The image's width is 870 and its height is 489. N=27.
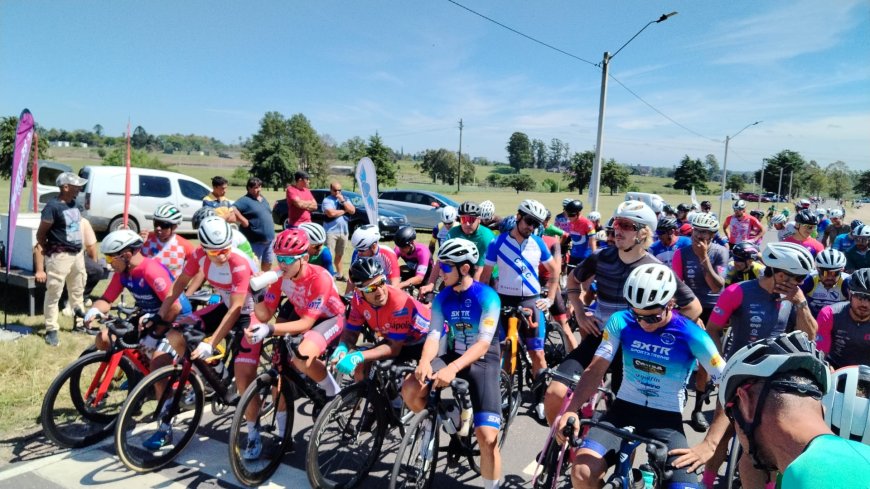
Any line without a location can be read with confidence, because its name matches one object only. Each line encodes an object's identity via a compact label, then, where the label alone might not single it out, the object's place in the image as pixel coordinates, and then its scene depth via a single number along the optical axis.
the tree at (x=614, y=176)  87.69
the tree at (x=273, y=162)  59.38
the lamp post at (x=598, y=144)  14.19
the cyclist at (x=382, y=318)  4.02
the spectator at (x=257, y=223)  9.06
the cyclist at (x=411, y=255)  7.02
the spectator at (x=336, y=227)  10.30
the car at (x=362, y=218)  18.14
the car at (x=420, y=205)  21.67
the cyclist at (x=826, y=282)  5.32
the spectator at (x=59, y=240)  6.74
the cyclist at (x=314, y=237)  5.72
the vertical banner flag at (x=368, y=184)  9.31
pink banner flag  7.00
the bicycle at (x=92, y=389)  4.30
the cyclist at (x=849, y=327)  3.86
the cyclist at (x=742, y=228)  11.80
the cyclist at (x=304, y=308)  4.09
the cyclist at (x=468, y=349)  3.57
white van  15.05
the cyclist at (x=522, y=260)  5.67
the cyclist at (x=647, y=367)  3.01
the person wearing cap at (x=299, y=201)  10.12
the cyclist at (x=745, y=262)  6.47
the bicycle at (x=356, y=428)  3.79
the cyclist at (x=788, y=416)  1.25
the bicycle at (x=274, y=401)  3.91
